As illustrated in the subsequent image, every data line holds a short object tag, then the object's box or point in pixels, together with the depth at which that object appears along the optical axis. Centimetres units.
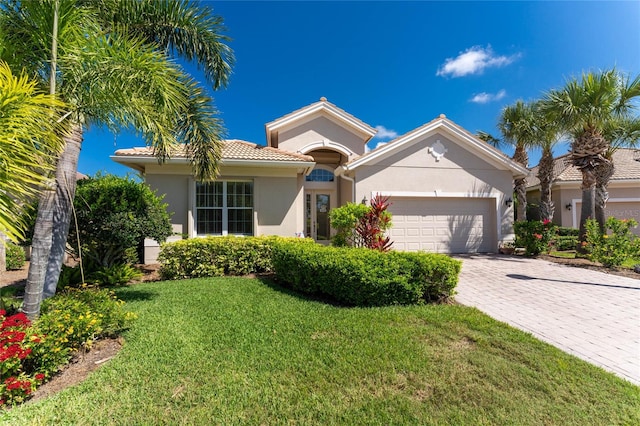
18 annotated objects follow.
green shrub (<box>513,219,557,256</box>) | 1173
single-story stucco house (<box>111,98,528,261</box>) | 1066
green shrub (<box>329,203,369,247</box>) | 939
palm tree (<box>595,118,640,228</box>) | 1149
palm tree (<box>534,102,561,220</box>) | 1405
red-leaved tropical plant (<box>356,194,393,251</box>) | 838
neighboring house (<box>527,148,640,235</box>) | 1595
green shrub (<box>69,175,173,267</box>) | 696
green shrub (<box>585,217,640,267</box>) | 929
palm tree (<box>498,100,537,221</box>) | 1502
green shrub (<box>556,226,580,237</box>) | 1543
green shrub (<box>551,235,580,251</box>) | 1434
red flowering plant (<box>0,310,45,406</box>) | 290
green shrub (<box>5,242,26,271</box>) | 1008
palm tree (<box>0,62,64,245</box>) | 267
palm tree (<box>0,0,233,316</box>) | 385
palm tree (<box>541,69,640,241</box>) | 1033
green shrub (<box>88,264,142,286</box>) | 750
